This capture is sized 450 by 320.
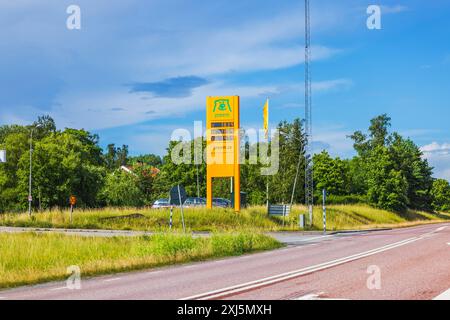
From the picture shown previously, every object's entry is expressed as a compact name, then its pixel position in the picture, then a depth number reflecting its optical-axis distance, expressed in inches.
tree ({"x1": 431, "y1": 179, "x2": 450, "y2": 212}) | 4934.5
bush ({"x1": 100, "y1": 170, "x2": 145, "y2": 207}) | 3041.3
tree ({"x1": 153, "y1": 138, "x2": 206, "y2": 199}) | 3164.4
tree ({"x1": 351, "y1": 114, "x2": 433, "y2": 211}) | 2842.0
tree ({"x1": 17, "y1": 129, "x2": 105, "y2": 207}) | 2491.4
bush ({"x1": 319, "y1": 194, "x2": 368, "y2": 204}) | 2723.9
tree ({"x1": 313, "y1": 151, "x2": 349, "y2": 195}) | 3157.0
